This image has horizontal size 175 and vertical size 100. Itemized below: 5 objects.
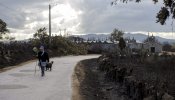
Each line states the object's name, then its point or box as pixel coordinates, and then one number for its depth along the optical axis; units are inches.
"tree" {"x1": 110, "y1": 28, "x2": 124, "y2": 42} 3046.5
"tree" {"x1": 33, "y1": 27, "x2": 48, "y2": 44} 2191.9
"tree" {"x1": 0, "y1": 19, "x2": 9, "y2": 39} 1680.6
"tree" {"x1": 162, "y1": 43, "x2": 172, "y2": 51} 2820.5
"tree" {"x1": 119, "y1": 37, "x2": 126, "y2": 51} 1822.8
